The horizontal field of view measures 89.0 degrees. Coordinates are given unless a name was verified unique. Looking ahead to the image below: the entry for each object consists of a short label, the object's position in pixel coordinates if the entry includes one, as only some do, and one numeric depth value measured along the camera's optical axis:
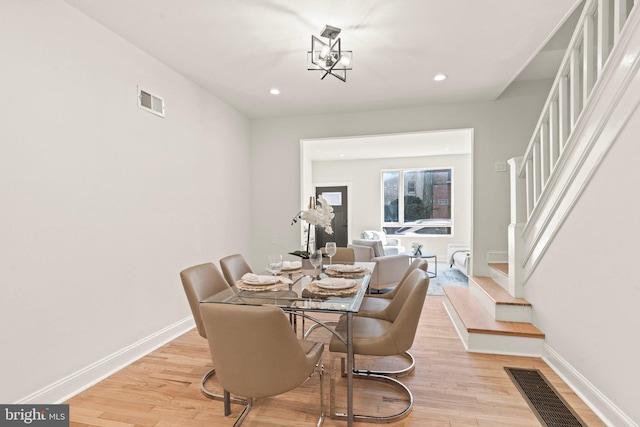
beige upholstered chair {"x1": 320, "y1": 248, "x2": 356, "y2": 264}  3.56
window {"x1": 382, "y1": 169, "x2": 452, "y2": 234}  8.30
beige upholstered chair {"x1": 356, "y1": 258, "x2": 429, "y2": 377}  2.44
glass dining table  1.79
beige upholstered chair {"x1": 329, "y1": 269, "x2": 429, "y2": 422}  1.89
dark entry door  8.67
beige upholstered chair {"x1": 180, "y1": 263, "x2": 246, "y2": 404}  2.20
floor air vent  1.91
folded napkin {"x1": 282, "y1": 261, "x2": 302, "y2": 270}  2.80
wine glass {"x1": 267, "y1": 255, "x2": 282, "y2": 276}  2.30
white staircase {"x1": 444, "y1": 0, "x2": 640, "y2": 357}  1.91
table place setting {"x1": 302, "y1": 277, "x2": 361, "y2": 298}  2.00
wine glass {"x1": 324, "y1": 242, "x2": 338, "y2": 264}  2.69
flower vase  2.57
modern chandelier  2.35
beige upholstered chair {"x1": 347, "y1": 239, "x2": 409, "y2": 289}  4.54
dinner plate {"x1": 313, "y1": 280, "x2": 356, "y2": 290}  2.08
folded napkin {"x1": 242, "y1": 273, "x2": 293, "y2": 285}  2.22
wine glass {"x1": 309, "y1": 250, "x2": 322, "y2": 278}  2.46
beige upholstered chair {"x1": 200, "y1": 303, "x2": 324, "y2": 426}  1.44
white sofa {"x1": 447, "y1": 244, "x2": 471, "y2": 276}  5.78
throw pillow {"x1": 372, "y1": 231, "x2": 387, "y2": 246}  7.32
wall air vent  2.91
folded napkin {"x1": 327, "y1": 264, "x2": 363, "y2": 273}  2.59
